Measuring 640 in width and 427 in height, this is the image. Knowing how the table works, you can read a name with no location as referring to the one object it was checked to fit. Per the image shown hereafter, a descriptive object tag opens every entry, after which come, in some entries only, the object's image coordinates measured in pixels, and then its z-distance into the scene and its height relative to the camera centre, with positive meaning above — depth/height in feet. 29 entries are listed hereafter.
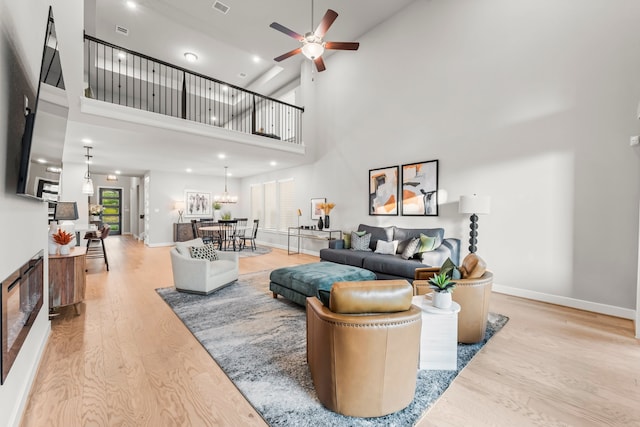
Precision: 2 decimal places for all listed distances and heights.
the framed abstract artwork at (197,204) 31.58 +0.70
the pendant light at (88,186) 22.31 +1.86
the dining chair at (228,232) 26.32 -2.19
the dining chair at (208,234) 28.44 -2.61
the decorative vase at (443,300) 6.95 -2.22
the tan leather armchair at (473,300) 8.21 -2.64
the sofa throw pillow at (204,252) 13.69 -2.15
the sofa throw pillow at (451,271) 8.35 -1.79
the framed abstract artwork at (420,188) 16.25 +1.46
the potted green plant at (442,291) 6.95 -2.01
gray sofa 13.71 -2.49
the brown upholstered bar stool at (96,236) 18.45 -1.85
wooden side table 10.17 -2.69
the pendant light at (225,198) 32.45 +1.49
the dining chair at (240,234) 26.66 -2.53
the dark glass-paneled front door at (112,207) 40.73 +0.31
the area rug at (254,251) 24.26 -3.88
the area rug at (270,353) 5.45 -4.02
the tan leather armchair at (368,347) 5.01 -2.52
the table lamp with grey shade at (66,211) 15.09 -0.14
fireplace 4.53 -2.01
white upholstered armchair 12.56 -2.95
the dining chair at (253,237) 27.50 -2.71
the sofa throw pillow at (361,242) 17.58 -1.96
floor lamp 13.06 +0.32
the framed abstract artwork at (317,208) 23.58 +0.27
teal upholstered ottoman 10.66 -2.75
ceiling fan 11.11 +7.23
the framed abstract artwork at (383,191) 18.24 +1.45
